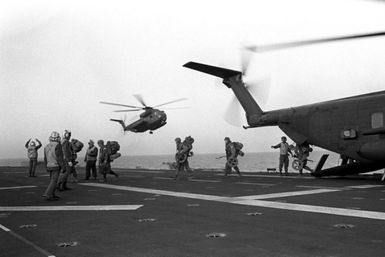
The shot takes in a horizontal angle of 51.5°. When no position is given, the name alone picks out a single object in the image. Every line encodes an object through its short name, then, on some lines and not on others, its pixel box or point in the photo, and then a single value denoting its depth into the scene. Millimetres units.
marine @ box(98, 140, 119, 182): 16812
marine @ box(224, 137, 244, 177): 19922
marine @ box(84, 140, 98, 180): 17844
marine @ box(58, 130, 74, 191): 12867
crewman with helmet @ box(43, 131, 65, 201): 10602
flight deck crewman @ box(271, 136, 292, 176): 19656
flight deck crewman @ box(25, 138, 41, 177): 21156
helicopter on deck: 15172
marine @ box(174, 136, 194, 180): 18062
